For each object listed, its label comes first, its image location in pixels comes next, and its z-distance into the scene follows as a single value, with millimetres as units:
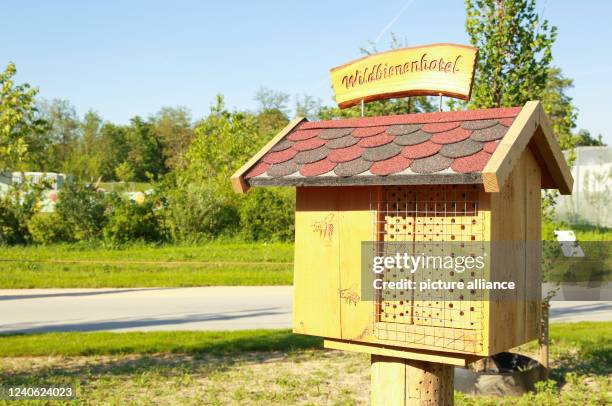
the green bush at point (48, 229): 19016
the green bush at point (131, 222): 18984
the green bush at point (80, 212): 19156
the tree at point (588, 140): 51081
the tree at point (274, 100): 49562
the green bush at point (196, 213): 19828
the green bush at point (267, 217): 20328
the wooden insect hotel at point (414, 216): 3031
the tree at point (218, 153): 23938
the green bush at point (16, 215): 19089
